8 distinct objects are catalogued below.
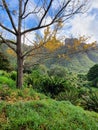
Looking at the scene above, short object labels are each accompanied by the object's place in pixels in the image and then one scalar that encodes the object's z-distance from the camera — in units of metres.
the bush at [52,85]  6.11
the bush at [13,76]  6.27
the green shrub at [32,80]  6.10
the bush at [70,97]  5.11
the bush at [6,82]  5.03
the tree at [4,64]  9.39
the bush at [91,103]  5.14
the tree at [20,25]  4.72
